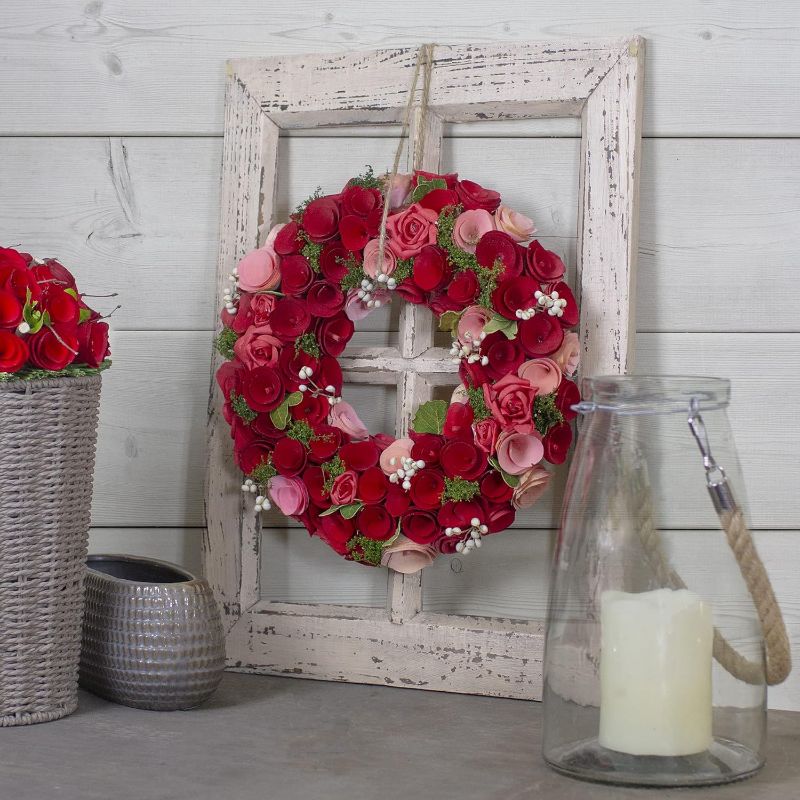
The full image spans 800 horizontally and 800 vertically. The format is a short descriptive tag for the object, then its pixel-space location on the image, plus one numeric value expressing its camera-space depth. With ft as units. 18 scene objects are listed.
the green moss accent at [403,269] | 7.98
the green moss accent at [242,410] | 8.09
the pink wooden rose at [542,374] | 7.82
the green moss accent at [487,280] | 7.83
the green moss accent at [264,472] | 8.09
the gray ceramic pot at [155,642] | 7.75
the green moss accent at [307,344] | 8.09
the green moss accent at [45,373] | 7.55
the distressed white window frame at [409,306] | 8.01
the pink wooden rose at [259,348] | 8.09
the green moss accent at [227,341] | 8.20
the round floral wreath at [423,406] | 7.83
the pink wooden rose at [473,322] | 7.90
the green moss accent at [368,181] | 8.10
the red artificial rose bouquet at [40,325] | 7.51
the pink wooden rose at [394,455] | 7.97
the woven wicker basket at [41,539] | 7.57
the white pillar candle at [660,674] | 7.15
